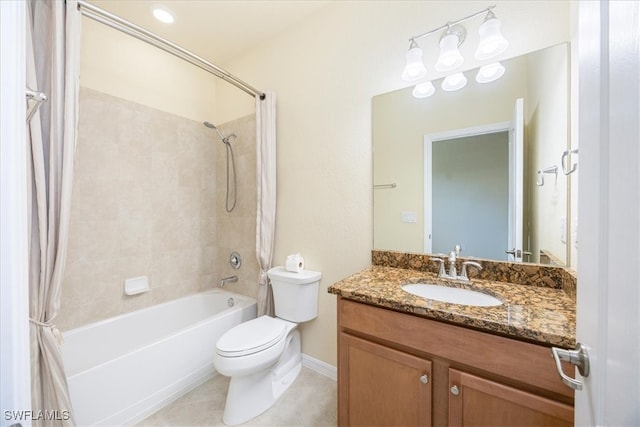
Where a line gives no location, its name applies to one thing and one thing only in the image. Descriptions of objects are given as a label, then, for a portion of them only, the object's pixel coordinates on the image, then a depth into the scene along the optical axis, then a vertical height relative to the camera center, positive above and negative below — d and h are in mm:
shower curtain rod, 1234 +1005
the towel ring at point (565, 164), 1083 +223
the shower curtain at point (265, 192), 1996 +173
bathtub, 1321 -936
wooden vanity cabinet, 780 -592
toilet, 1406 -808
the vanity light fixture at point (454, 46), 1200 +863
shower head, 2242 +776
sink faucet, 1296 -286
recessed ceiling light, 1773 +1456
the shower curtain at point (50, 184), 1078 +126
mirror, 1183 +267
